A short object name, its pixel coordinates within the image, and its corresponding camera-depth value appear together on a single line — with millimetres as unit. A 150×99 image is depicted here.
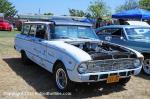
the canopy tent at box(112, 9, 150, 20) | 10395
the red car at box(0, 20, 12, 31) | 19308
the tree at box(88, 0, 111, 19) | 35120
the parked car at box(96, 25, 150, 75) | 5326
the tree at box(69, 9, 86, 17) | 43722
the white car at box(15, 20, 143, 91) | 3649
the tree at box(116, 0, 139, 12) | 34414
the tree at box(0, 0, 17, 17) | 44666
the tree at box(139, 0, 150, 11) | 27093
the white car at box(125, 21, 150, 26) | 8422
